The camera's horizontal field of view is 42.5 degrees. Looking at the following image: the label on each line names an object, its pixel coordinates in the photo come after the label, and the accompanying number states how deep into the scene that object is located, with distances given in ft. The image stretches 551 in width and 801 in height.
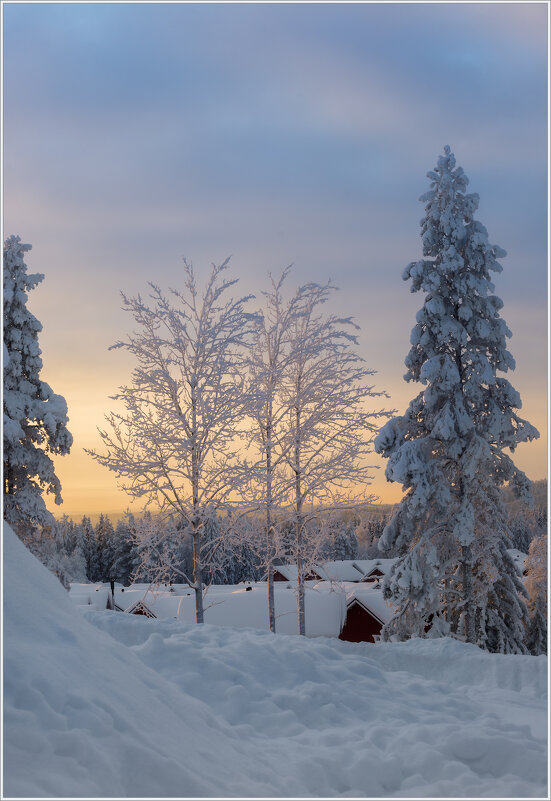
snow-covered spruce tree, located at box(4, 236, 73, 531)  55.06
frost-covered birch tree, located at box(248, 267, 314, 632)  55.31
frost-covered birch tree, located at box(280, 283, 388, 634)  58.08
